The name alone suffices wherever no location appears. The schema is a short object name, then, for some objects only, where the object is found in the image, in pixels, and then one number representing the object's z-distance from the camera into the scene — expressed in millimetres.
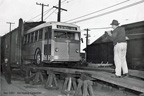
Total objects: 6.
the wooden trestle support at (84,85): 5660
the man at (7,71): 9575
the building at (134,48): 8643
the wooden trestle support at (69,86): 6758
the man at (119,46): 4809
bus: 9031
